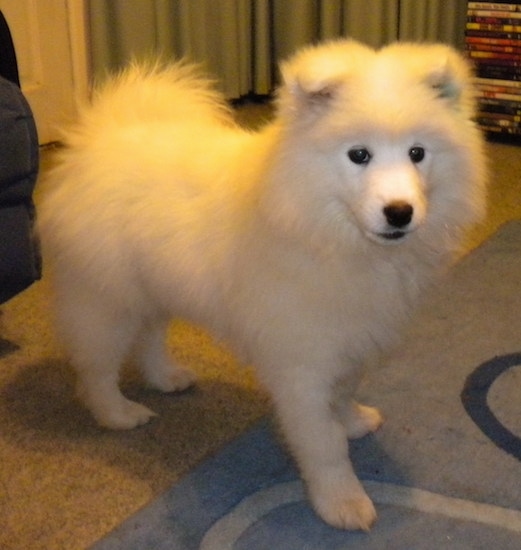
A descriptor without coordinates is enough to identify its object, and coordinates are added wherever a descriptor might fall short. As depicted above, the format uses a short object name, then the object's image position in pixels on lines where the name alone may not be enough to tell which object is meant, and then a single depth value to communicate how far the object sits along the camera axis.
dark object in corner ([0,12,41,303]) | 1.51
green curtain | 3.34
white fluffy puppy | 1.20
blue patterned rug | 1.35
